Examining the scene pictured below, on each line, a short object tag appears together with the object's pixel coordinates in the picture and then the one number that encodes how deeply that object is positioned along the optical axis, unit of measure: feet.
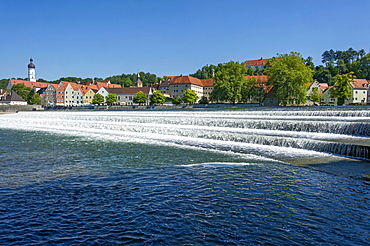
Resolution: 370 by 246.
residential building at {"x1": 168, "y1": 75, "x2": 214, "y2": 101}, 400.94
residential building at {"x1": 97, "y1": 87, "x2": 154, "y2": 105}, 386.67
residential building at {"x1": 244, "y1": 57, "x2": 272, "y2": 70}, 533.14
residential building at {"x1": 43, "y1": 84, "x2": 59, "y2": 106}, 421.18
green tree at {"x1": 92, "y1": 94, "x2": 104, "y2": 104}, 342.97
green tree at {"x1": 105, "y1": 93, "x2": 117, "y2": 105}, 343.87
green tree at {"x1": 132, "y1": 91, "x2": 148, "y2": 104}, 332.80
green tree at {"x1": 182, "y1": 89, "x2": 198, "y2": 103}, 311.27
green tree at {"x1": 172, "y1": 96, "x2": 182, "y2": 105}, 308.60
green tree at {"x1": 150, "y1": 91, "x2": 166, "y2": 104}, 311.88
